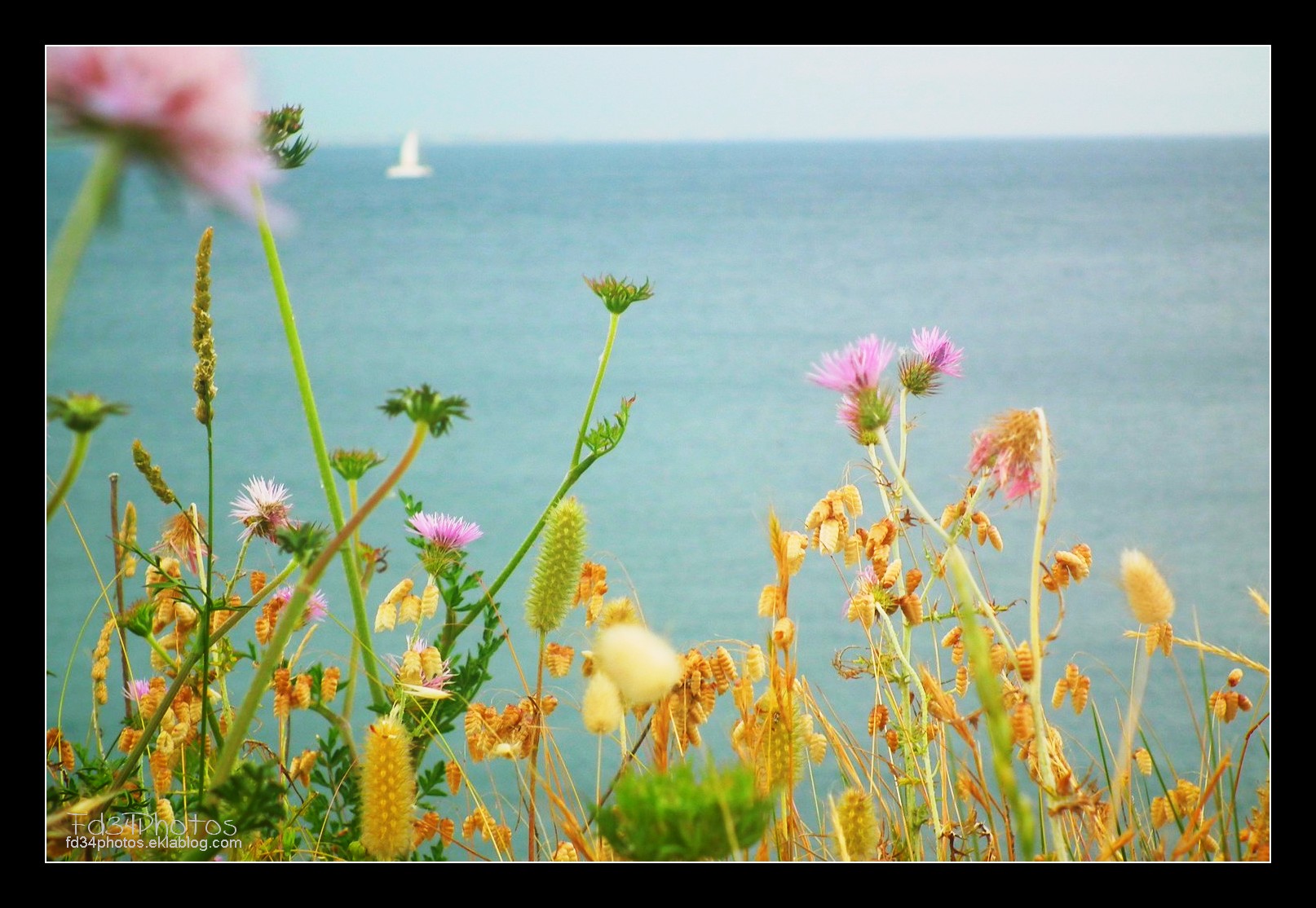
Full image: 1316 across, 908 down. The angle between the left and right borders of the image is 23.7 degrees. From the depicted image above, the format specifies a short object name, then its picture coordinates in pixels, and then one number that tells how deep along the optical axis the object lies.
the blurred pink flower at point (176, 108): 0.76
